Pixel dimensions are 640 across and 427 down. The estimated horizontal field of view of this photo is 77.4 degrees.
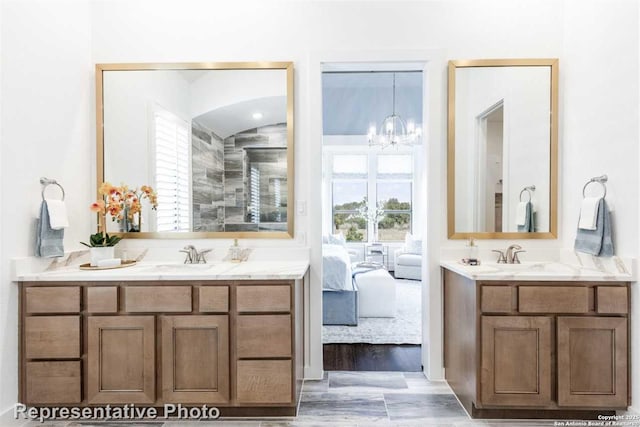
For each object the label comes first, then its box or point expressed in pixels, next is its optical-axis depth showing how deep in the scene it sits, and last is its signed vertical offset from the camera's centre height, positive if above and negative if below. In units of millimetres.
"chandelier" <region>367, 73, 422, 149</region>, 5776 +1116
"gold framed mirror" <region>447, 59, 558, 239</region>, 2906 +449
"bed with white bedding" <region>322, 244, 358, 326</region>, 4137 -853
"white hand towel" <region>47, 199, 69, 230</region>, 2459 -21
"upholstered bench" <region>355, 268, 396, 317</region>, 4484 -948
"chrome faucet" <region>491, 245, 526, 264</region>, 2826 -310
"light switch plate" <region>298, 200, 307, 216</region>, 2969 +36
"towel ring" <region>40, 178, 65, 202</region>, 2512 +185
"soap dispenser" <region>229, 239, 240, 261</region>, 2904 -301
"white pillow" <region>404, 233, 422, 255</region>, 7266 -603
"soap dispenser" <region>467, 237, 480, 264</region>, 2850 -277
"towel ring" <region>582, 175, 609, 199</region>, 2461 +202
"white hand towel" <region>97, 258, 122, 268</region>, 2618 -339
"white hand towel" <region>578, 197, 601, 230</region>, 2418 -3
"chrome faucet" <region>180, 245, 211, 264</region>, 2863 -320
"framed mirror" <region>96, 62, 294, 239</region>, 2957 +444
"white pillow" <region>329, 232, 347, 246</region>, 6929 -477
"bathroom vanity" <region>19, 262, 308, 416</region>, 2322 -741
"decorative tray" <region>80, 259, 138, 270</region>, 2582 -365
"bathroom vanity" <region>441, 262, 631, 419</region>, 2258 -727
